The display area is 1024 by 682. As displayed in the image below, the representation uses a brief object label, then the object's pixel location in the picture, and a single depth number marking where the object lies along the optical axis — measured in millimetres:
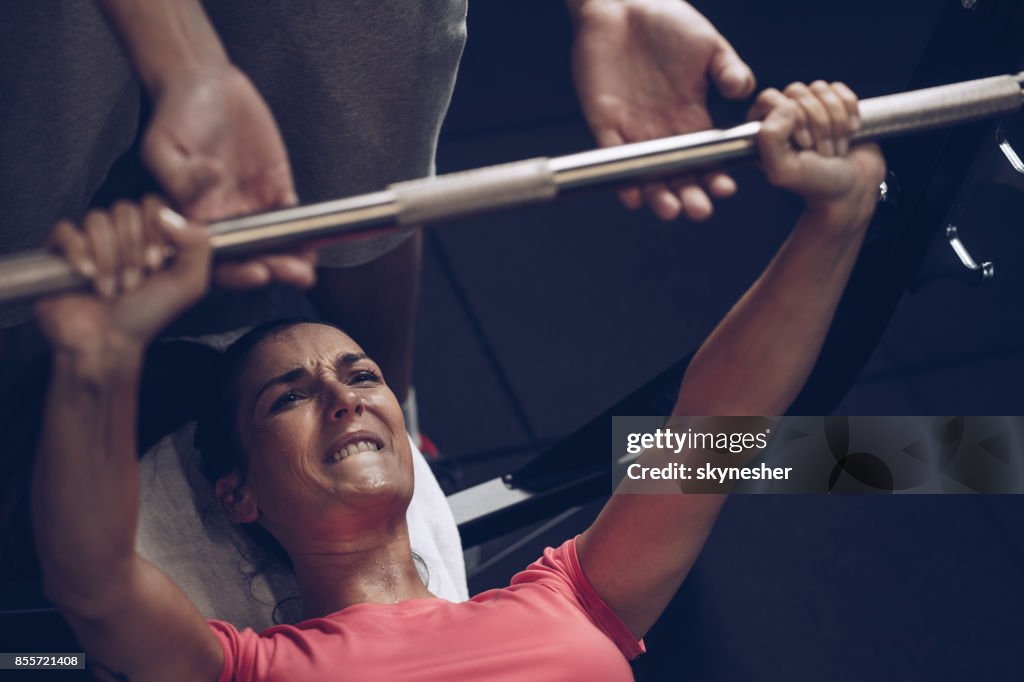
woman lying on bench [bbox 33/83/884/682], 852
